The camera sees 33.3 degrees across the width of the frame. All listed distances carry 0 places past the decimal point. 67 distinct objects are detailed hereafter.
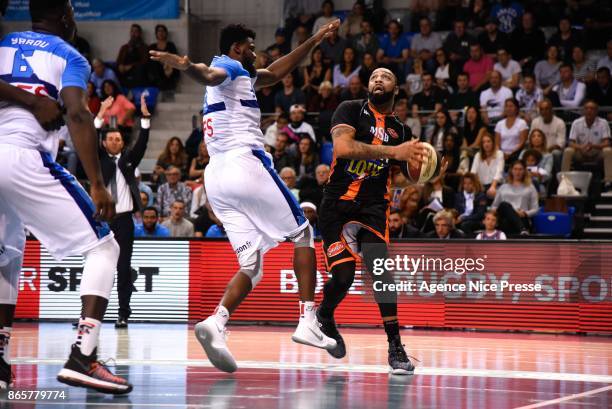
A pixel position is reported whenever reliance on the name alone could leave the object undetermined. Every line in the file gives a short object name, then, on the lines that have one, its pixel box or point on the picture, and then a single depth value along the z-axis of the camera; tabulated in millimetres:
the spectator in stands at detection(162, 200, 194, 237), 15301
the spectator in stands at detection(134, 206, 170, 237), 14484
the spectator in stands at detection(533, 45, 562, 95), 18125
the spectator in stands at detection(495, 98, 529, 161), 16781
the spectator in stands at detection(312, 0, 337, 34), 21031
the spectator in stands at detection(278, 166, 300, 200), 15305
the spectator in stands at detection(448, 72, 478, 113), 18109
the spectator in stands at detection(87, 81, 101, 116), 19609
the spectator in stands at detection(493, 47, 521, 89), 18484
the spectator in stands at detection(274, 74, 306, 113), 19297
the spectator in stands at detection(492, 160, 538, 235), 15031
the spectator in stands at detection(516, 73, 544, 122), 17359
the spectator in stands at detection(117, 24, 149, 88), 21516
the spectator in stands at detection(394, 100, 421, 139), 17578
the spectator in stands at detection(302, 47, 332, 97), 19594
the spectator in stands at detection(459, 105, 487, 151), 17125
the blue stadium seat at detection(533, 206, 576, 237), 15180
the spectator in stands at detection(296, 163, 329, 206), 15383
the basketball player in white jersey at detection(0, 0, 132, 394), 5992
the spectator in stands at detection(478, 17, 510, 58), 19156
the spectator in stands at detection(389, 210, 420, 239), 14078
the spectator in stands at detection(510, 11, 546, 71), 18906
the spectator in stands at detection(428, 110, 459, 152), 16938
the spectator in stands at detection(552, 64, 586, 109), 17438
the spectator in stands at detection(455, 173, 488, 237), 15031
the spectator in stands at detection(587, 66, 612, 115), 17297
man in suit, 12312
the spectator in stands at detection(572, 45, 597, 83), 18062
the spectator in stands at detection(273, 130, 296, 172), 17031
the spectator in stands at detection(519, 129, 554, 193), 15891
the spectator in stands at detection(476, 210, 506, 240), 13906
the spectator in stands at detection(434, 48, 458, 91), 18922
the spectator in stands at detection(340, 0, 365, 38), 20781
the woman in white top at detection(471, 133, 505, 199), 16109
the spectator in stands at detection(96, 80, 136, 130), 19828
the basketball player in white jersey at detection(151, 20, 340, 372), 7766
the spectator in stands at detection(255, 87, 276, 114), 19812
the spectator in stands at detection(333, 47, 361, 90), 19358
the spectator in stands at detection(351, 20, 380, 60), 19922
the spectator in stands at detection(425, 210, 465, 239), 13828
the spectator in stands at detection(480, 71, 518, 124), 17609
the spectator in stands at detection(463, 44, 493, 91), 18750
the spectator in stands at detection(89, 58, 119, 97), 20859
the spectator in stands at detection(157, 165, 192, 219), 16641
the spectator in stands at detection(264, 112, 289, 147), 18156
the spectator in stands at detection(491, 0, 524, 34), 19750
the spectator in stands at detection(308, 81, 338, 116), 18672
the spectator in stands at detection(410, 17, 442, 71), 19688
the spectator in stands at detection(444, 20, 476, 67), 19359
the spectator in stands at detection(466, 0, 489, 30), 19875
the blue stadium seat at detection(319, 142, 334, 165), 17328
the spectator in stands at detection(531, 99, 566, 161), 16562
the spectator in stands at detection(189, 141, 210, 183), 17484
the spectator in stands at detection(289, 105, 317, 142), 17672
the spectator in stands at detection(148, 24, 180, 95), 21484
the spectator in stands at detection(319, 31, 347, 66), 20266
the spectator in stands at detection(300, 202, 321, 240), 14109
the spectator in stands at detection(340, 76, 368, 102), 18062
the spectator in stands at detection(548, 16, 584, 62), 18531
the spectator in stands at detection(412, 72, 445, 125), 18203
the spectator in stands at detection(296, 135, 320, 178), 16875
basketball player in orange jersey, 8422
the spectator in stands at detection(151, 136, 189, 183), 18391
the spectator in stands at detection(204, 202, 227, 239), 14672
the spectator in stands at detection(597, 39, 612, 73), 17688
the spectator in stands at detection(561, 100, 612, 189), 16203
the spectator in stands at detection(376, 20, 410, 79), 19500
